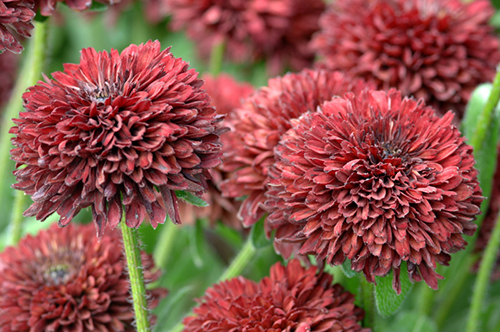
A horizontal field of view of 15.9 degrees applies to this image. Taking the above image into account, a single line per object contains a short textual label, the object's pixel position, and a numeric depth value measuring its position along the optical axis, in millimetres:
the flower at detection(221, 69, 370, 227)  559
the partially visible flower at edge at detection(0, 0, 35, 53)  532
